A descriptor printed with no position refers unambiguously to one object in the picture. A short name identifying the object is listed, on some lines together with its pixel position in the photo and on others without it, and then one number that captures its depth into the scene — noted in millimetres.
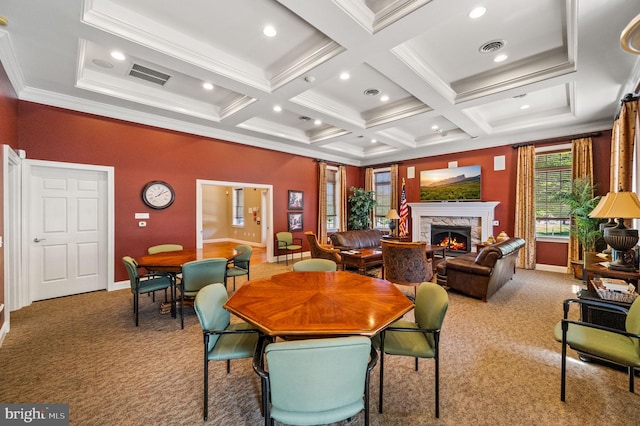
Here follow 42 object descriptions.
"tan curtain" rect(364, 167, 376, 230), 9133
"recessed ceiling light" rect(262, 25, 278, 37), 2928
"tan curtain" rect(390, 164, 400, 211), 8492
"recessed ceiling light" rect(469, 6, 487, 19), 2598
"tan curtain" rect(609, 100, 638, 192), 3557
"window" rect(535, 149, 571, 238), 5867
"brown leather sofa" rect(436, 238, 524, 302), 3943
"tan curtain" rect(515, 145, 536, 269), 6047
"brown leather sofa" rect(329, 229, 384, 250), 6176
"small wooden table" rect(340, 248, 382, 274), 5008
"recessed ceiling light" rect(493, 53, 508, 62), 3541
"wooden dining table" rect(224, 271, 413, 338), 1509
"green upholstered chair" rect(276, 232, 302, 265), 7023
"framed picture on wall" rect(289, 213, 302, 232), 7551
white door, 4008
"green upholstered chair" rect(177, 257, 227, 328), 3137
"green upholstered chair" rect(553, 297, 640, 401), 1774
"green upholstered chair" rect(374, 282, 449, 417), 1819
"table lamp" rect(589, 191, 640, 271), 2469
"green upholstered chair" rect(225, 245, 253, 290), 4191
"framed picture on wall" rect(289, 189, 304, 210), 7484
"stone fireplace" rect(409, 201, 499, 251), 6676
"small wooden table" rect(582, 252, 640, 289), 2598
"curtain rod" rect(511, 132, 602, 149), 5406
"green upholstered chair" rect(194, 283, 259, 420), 1784
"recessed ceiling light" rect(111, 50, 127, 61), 3335
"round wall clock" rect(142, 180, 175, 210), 4938
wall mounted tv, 6914
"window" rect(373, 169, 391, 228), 9008
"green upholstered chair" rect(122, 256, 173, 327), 3187
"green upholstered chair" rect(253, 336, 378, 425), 1176
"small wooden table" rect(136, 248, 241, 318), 3340
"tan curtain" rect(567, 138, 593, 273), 5379
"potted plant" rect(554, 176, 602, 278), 4957
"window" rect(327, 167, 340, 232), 8719
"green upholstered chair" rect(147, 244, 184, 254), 4300
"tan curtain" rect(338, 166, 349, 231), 8742
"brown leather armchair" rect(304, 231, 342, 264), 5039
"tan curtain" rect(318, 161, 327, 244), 8078
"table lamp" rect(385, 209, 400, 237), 7711
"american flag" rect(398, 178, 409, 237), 7949
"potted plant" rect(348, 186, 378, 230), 8680
